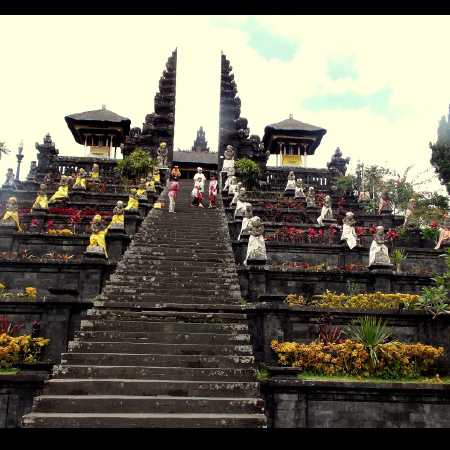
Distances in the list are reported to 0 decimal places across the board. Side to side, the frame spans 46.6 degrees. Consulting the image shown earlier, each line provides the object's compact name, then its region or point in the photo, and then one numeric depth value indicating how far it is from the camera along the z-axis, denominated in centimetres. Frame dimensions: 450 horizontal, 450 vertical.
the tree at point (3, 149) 2416
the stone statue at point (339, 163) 2741
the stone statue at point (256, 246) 1226
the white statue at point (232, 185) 2035
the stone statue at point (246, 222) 1446
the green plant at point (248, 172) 2515
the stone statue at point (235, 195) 1831
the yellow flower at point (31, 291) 1142
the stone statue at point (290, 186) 2348
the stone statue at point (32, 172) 2579
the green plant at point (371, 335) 954
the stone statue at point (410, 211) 1859
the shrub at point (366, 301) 1113
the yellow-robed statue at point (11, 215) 1484
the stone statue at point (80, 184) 2094
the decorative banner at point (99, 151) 3444
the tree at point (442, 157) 3127
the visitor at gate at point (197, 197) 1945
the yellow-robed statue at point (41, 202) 1688
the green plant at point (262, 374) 881
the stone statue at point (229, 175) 2244
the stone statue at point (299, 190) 2192
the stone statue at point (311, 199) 1982
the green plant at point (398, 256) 1431
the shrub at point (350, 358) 942
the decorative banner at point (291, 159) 3425
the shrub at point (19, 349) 941
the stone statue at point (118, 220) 1397
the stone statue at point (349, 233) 1476
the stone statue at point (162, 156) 2548
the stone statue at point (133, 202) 1636
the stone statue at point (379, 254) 1265
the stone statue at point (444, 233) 1607
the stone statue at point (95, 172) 2450
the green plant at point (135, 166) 2514
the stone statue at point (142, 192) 1872
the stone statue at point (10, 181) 2366
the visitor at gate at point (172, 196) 1812
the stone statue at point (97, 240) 1230
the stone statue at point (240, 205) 1653
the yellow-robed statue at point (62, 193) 1945
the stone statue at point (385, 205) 1952
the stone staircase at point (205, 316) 818
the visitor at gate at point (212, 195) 1970
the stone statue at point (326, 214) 1761
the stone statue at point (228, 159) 2575
